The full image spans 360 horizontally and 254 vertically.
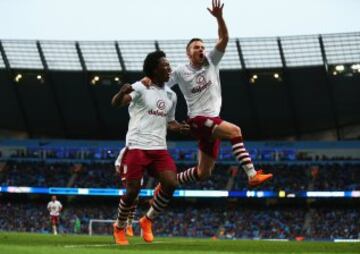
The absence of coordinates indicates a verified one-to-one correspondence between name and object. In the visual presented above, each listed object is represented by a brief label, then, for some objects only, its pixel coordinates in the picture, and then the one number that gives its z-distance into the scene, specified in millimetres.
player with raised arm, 11695
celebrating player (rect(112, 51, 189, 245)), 11273
